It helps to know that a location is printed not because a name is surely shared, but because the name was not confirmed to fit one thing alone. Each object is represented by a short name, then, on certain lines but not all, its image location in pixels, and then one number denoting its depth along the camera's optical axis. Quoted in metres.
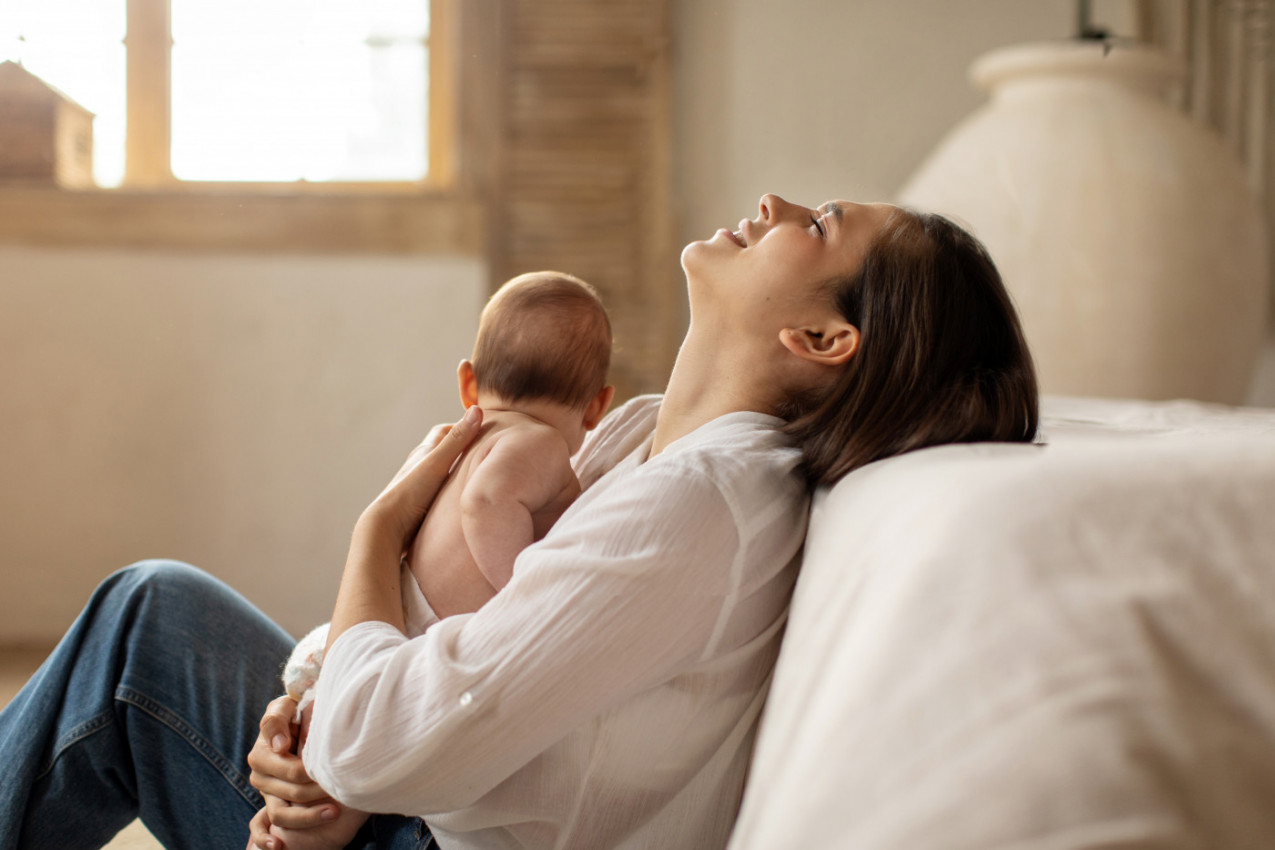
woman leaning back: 0.67
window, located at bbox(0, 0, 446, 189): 2.71
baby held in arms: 0.95
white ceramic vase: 2.14
